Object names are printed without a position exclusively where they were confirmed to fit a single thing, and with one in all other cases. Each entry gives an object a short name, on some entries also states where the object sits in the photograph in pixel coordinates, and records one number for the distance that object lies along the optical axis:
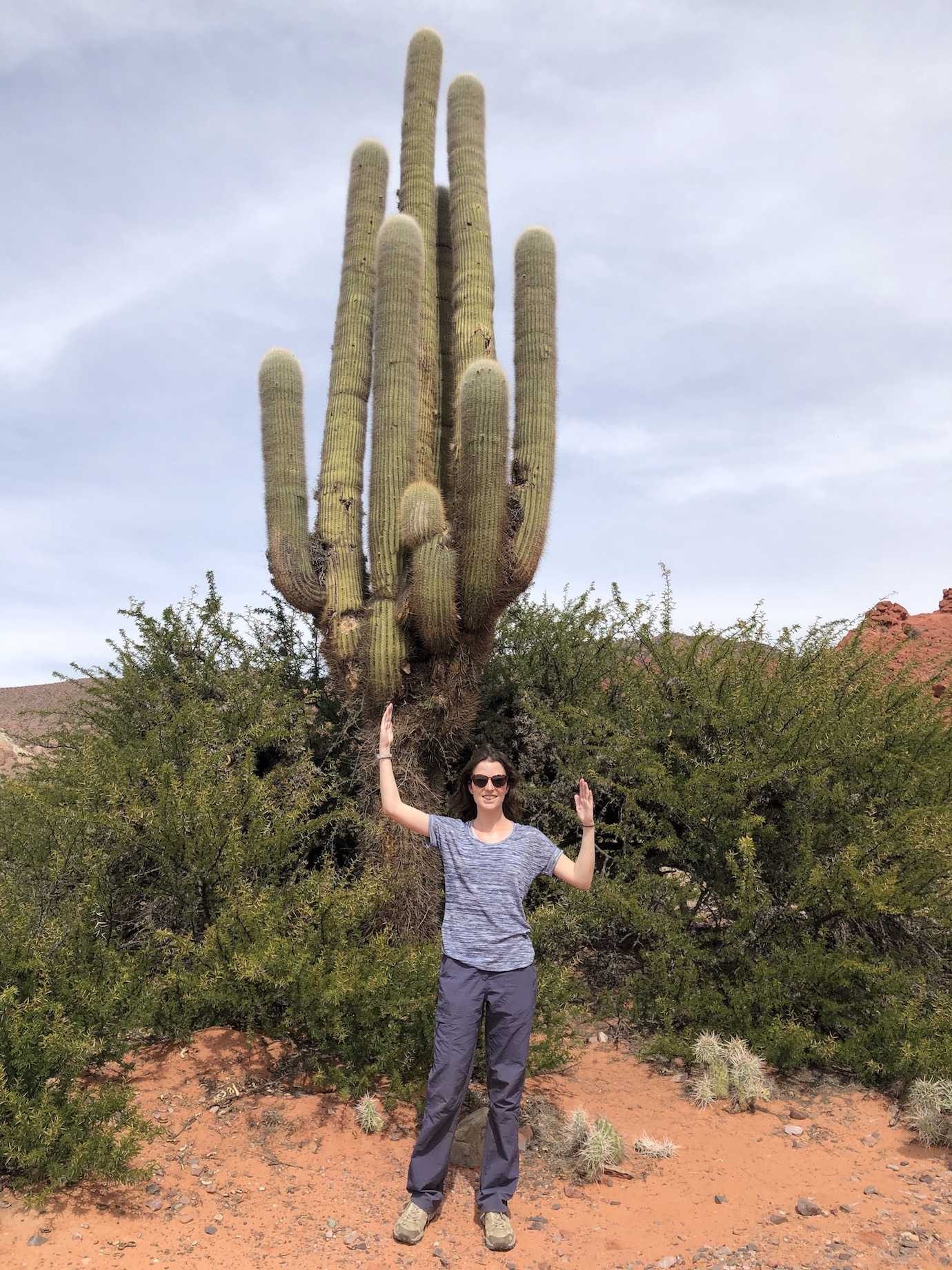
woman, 4.09
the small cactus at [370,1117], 5.08
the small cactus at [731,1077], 5.62
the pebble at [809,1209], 4.49
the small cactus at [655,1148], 5.00
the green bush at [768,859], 6.26
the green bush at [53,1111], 4.25
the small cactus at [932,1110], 5.21
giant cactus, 8.52
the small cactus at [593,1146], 4.74
